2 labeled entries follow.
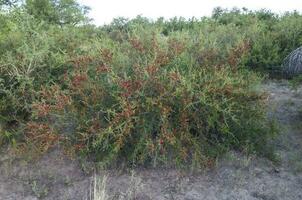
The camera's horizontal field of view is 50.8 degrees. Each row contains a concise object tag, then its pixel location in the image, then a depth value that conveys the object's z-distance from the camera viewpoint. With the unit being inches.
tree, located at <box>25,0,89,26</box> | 368.9
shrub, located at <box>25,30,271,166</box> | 130.6
